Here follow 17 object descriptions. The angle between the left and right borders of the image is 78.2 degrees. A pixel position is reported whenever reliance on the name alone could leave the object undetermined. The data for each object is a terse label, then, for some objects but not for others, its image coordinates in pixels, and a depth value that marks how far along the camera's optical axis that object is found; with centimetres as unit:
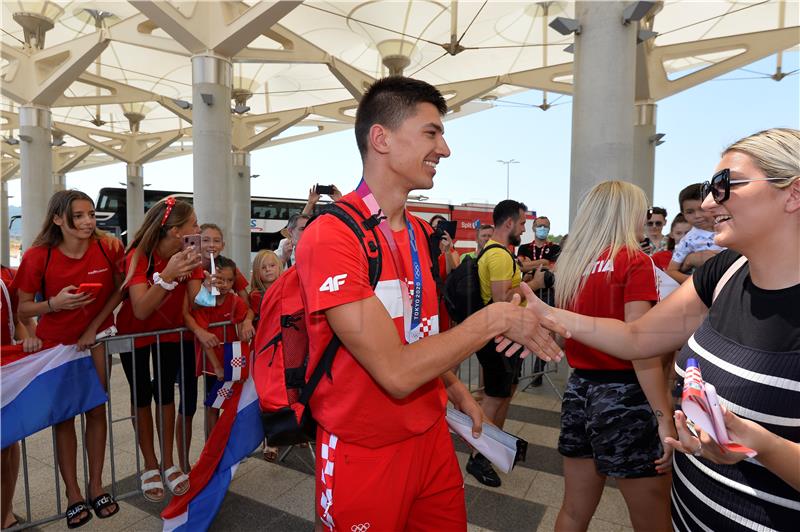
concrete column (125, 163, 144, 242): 2542
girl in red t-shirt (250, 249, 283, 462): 503
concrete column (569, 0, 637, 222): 660
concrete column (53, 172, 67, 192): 3394
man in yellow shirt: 420
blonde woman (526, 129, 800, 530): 133
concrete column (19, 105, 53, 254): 1585
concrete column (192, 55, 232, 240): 1114
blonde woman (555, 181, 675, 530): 229
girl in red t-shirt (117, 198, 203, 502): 342
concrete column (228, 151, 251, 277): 2017
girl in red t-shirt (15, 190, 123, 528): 339
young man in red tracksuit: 157
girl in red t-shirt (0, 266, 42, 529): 332
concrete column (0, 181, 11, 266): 2676
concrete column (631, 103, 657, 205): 1409
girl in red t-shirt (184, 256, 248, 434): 406
